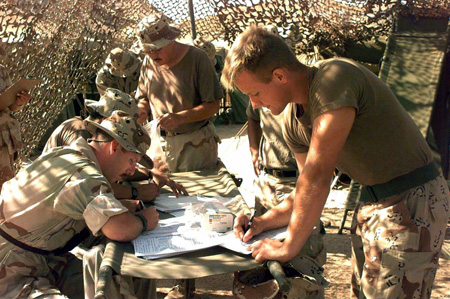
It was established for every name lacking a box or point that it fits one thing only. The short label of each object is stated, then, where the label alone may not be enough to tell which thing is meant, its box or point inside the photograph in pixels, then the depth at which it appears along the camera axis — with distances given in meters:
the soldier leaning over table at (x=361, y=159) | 1.86
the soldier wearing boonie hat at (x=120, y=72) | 5.27
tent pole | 6.05
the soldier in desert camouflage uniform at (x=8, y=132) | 4.25
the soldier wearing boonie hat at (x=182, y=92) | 3.87
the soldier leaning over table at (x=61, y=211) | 2.17
